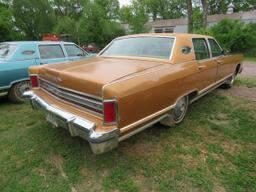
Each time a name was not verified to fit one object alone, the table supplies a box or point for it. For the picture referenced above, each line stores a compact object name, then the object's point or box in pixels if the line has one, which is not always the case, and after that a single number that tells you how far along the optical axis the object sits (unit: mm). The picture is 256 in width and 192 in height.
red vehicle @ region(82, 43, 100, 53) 20375
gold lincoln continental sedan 2328
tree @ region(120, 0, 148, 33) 26734
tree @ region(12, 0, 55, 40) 30359
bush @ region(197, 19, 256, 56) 15367
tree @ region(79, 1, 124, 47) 23656
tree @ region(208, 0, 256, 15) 42938
